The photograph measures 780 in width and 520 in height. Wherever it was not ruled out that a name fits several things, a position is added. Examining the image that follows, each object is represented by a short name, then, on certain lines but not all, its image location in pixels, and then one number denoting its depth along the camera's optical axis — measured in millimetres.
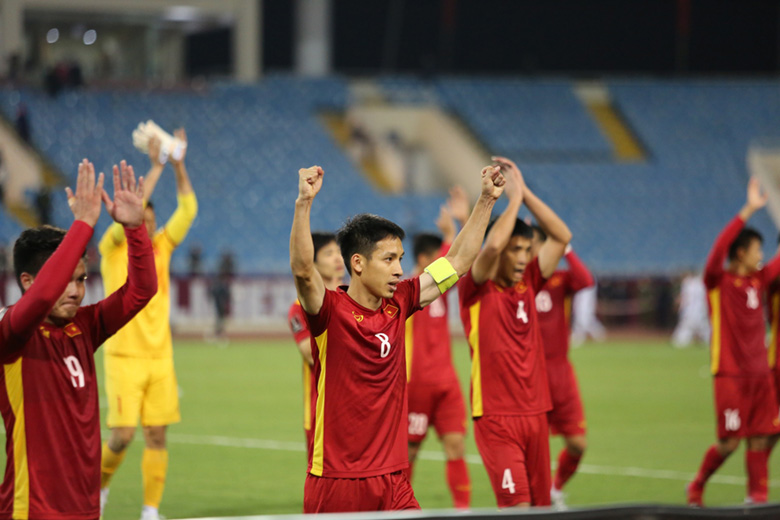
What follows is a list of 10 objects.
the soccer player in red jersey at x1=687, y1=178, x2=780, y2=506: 18172
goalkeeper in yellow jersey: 16516
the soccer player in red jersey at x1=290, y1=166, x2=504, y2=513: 10336
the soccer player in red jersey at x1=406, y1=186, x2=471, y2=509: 18281
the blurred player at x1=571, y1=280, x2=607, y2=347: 59562
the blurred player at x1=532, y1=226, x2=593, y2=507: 17953
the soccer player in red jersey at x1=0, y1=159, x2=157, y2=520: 9070
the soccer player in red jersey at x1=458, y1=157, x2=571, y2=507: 14039
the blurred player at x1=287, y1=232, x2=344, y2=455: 15125
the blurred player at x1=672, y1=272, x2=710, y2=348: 57125
